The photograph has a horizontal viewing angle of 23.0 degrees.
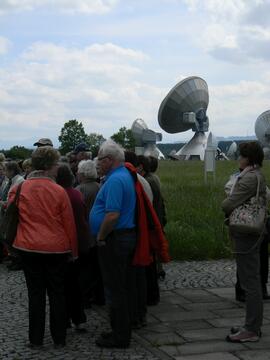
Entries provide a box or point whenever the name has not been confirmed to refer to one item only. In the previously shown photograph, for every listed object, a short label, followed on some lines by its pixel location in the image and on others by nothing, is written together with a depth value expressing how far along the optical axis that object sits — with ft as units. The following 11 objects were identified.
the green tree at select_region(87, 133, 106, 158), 402.07
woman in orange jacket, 19.03
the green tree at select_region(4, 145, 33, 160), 175.30
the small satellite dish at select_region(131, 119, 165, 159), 360.48
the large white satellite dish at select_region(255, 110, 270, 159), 341.62
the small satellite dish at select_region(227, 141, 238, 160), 407.48
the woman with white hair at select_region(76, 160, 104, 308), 24.34
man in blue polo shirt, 18.74
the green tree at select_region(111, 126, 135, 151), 399.81
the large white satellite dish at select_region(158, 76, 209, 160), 248.93
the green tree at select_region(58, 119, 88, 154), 344.28
